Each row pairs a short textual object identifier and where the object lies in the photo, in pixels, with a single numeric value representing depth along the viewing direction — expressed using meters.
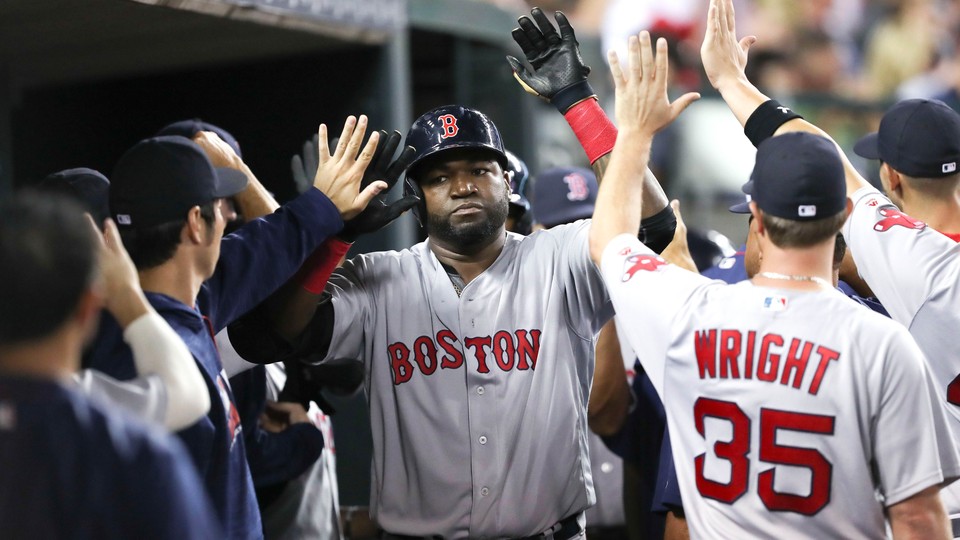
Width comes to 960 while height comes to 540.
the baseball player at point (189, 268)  18.13
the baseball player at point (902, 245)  18.58
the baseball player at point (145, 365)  17.81
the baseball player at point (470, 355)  18.63
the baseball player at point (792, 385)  17.99
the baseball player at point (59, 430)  17.48
